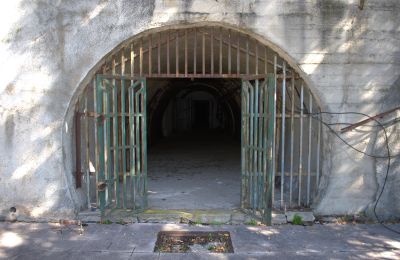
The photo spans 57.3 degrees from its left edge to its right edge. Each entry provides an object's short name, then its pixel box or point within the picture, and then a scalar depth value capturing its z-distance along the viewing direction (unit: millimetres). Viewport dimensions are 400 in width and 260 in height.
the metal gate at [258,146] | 5277
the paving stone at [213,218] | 5504
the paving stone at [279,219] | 5488
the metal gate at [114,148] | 5218
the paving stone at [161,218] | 5516
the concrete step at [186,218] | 5486
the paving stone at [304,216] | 5508
